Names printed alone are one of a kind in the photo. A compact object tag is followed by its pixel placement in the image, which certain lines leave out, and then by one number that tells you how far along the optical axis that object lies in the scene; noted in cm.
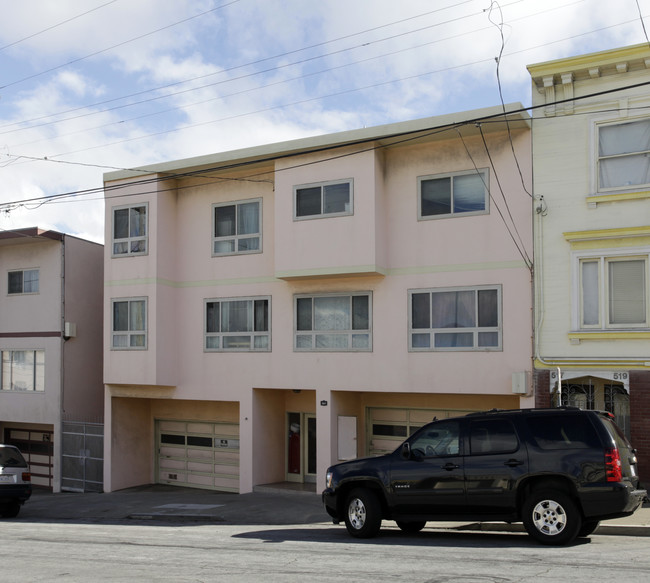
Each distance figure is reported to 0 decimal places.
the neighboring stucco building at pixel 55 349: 2328
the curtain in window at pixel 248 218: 2017
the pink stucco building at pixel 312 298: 1708
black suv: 996
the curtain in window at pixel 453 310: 1733
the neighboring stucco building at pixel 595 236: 1540
